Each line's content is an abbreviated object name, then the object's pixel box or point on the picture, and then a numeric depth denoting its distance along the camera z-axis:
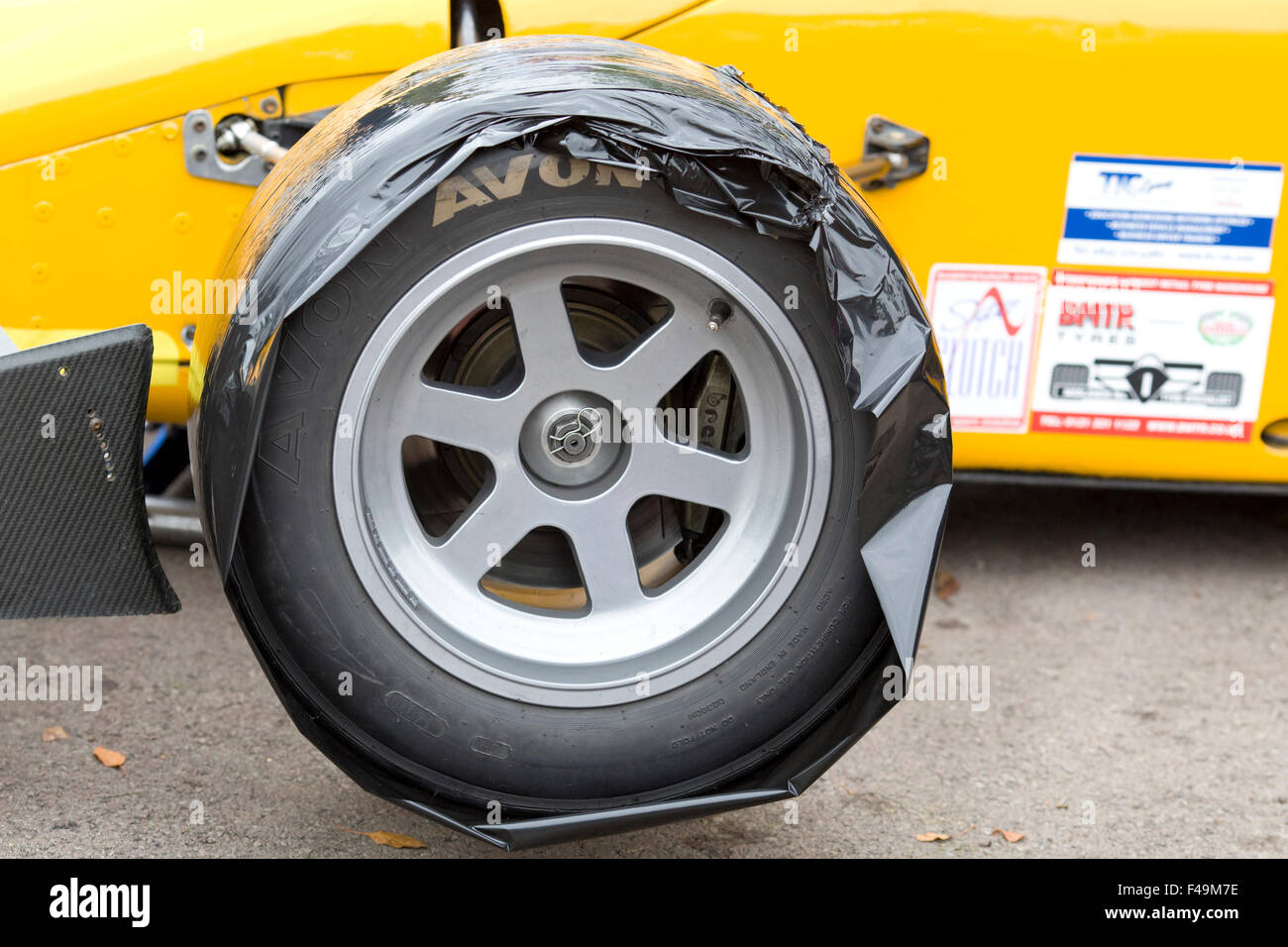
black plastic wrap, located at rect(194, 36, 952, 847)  1.92
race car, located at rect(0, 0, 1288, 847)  1.96
